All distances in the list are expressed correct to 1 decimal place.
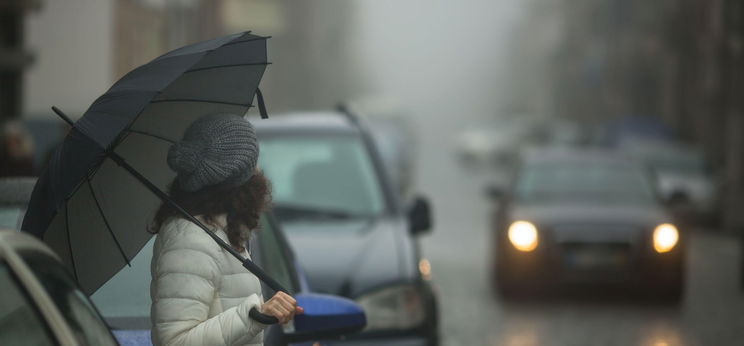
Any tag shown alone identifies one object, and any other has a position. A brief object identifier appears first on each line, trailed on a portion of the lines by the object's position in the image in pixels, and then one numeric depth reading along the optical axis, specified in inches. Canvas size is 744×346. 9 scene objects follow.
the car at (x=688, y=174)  2146.9
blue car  357.4
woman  293.3
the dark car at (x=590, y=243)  1129.4
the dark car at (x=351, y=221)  641.0
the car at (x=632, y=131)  2935.0
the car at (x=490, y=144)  4766.2
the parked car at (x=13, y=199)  417.4
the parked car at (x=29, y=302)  228.8
